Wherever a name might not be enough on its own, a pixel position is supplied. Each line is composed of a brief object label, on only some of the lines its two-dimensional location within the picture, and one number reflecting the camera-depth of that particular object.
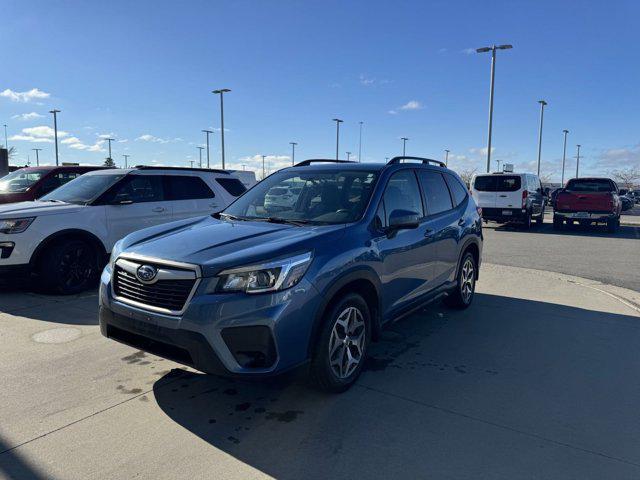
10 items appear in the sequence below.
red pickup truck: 15.81
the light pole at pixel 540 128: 41.28
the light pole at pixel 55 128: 49.61
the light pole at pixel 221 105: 39.81
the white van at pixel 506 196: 16.54
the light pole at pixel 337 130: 58.19
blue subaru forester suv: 2.96
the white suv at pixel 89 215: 6.09
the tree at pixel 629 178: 82.34
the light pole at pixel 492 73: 25.41
